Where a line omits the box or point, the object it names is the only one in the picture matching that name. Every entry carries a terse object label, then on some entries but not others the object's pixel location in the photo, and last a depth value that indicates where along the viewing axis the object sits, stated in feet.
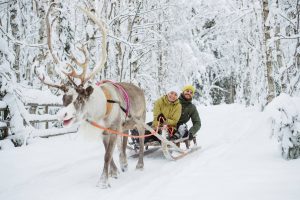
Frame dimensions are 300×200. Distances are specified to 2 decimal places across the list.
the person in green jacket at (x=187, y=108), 26.14
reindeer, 16.30
